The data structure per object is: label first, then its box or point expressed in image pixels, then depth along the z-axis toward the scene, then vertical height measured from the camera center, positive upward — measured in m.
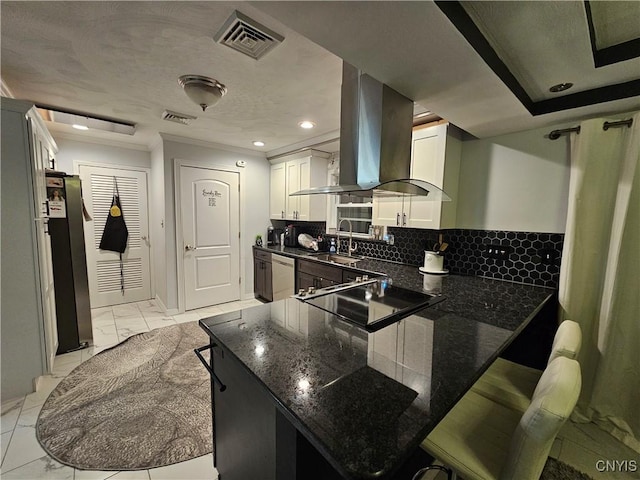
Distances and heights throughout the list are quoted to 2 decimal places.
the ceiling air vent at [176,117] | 2.71 +0.97
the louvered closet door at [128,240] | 3.85 -0.43
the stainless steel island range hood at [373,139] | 1.50 +0.44
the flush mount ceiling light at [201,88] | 1.99 +0.93
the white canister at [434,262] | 2.51 -0.42
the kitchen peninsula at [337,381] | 0.68 -0.54
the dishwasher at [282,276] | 3.53 -0.86
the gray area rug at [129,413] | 1.61 -1.44
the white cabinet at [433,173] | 2.29 +0.38
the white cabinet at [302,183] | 3.73 +0.44
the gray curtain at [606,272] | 1.58 -0.32
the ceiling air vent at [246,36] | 1.39 +0.97
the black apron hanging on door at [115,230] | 3.96 -0.31
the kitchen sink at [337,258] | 3.11 -0.53
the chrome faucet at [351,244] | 3.43 -0.38
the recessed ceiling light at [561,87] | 1.55 +0.78
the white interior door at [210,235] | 3.75 -0.35
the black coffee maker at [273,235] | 4.59 -0.38
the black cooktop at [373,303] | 1.38 -0.53
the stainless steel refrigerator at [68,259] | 2.65 -0.52
